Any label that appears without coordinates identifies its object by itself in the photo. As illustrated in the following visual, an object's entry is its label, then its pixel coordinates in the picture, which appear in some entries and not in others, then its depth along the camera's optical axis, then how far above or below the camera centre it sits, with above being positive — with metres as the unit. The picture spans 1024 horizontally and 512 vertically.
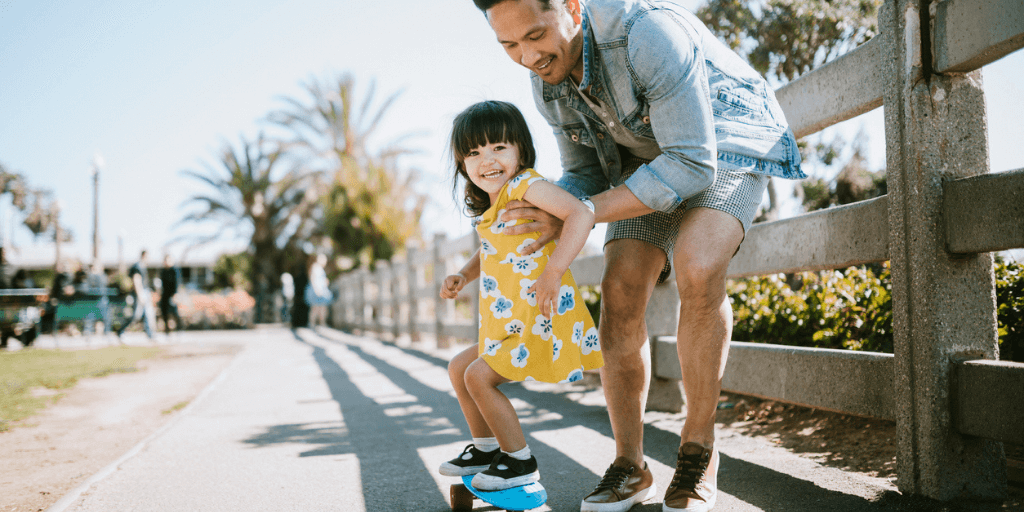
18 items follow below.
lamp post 19.45 +2.82
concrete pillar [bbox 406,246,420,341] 9.42 +0.04
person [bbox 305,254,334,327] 16.53 -0.06
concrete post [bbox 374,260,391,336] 11.72 +0.00
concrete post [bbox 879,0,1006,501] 1.78 +0.02
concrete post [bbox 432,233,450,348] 8.07 -0.13
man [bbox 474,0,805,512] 1.78 +0.34
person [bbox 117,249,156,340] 12.76 -0.01
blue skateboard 1.83 -0.57
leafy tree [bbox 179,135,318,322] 24.33 +3.23
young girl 1.85 -0.05
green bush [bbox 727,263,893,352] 2.87 -0.12
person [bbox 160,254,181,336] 13.24 +0.16
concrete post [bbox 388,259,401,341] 10.57 -0.16
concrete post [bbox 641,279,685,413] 3.48 -0.21
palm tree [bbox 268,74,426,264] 18.14 +2.24
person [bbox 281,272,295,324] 20.48 +0.12
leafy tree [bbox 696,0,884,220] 5.81 +2.43
